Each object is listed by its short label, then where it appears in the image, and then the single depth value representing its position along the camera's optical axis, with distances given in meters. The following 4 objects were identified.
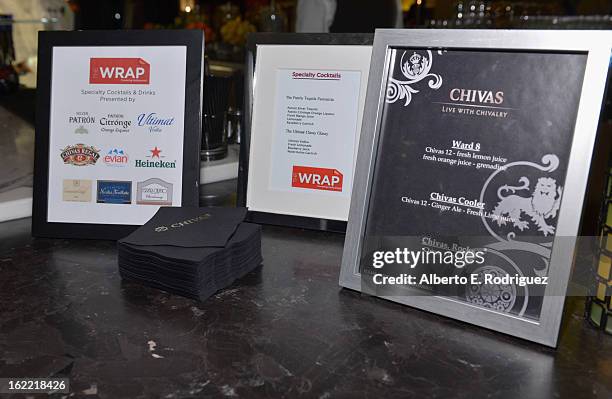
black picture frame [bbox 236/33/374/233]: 1.06
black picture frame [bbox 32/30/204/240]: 1.02
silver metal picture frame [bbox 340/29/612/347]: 0.67
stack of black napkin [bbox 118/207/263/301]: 0.80
